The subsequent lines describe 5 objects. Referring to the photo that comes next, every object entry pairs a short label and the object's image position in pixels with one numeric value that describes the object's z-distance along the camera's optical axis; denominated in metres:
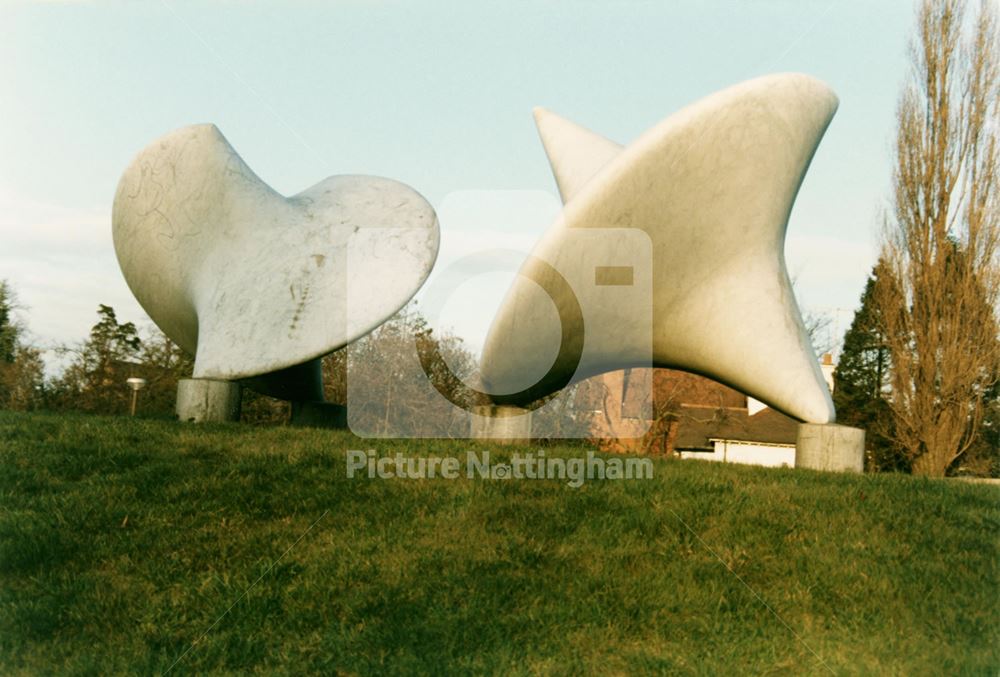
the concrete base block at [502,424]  9.20
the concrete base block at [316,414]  11.55
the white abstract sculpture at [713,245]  6.78
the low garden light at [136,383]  17.77
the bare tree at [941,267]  16.47
